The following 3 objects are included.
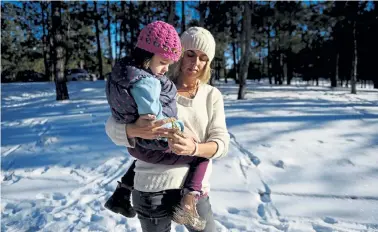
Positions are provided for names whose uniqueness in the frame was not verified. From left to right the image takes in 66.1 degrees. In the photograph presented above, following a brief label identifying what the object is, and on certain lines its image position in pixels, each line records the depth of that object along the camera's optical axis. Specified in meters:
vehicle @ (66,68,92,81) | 28.98
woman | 1.56
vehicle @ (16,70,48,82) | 31.27
